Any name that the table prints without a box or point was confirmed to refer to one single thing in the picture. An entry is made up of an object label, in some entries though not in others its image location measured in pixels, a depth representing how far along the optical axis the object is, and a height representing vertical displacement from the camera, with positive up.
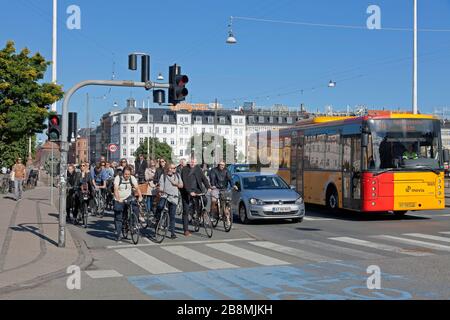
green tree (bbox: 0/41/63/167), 23.97 +2.53
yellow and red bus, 18.30 -0.05
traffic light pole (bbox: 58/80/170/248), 13.01 +0.02
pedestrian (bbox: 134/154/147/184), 22.08 -0.34
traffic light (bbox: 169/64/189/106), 15.43 +1.81
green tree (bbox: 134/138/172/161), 123.50 +2.12
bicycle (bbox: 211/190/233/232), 16.17 -1.29
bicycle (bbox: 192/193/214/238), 15.23 -1.52
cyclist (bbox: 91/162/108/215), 22.17 -0.53
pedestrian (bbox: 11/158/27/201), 27.45 -0.77
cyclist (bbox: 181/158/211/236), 15.17 -0.59
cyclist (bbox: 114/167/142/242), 13.93 -0.76
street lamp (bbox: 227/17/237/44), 28.31 +5.41
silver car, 17.91 -1.12
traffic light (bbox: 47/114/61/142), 13.05 +0.66
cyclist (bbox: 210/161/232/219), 16.72 -0.54
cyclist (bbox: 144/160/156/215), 18.58 -0.88
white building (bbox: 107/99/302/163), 141.88 +7.99
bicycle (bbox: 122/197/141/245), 13.92 -1.38
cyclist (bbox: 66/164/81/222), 18.61 -0.86
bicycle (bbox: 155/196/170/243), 14.24 -1.49
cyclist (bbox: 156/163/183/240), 14.48 -0.74
